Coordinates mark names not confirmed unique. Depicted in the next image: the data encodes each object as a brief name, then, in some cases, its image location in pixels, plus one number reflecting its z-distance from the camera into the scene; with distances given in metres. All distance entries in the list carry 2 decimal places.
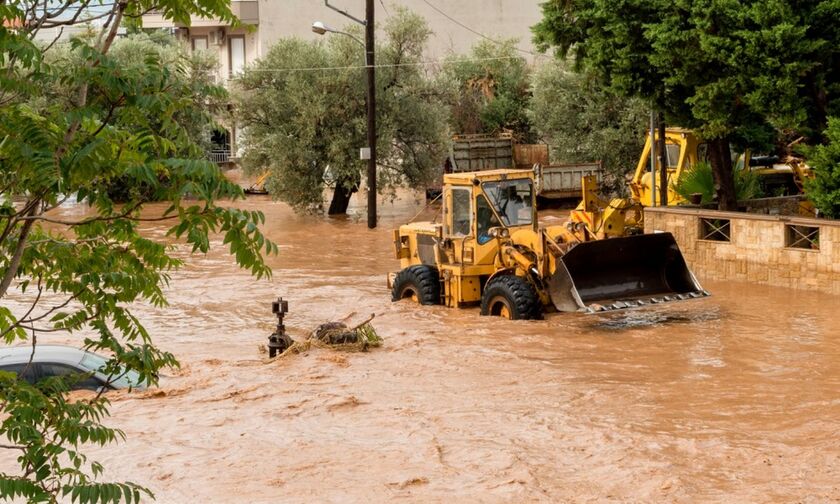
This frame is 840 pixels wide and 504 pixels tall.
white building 51.72
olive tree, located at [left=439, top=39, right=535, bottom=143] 45.44
